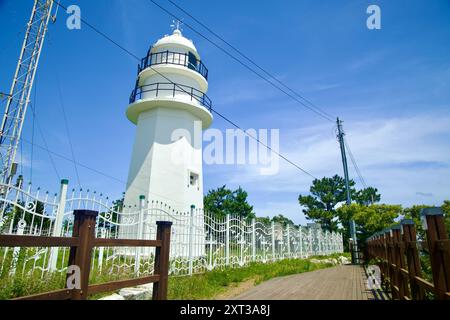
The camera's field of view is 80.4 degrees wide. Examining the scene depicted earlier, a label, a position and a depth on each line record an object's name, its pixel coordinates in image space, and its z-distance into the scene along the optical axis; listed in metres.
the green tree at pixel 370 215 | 14.70
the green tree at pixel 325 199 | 29.81
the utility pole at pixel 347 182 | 15.62
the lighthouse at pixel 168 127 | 11.18
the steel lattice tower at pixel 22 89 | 20.80
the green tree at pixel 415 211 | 10.52
